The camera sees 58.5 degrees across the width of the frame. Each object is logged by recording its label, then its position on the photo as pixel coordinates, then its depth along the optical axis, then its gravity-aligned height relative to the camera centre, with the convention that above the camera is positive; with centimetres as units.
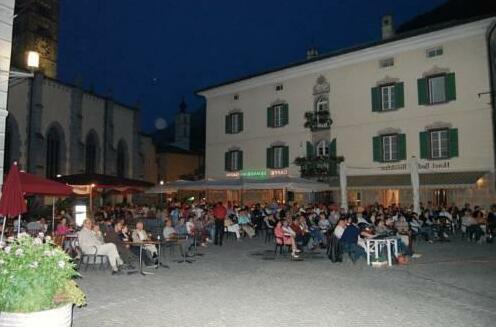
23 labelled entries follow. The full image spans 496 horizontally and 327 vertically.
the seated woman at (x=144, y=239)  1059 -82
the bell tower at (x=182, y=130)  6353 +1085
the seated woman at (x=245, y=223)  1823 -75
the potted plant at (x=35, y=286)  445 -84
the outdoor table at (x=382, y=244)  1080 -99
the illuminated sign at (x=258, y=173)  2695 +202
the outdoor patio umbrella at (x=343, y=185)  1976 +87
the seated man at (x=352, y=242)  1120 -95
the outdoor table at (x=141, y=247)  975 -96
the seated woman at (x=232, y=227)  1748 -88
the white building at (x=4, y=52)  1023 +357
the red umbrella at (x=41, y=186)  1041 +45
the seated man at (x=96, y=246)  981 -92
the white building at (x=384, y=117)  2020 +474
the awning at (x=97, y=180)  1636 +92
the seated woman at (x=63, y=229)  1182 -65
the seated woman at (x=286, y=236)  1255 -90
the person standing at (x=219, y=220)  1560 -55
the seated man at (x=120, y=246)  1002 -93
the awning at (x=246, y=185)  1997 +96
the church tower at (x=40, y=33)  4216 +1675
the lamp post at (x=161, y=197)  3447 +57
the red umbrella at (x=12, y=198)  822 +13
